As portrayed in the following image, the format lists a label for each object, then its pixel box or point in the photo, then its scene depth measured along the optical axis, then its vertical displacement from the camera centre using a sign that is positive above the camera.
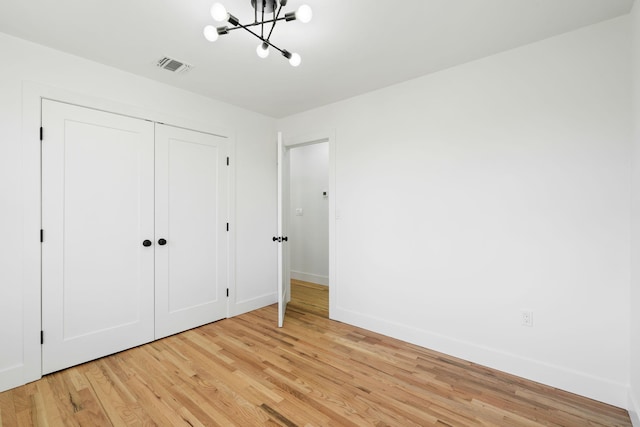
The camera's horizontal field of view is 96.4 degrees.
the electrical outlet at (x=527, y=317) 2.23 -0.80
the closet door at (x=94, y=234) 2.31 -0.15
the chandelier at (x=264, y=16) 1.51 +1.11
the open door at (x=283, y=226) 3.25 -0.12
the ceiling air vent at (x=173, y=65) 2.48 +1.36
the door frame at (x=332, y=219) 3.45 -0.04
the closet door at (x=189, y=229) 2.94 -0.14
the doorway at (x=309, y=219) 4.96 -0.06
